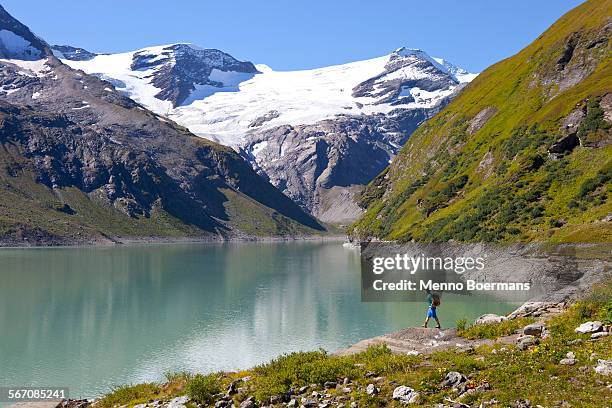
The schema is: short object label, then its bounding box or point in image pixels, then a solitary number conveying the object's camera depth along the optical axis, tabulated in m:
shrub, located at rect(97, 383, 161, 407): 28.14
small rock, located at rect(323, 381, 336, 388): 23.38
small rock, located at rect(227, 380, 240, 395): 25.05
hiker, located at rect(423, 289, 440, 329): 40.75
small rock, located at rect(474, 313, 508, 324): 34.96
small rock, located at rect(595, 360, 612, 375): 19.23
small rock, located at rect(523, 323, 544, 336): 26.50
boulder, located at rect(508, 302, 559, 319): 35.53
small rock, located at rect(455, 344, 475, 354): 25.70
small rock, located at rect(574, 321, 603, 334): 24.08
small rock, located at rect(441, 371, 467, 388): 20.76
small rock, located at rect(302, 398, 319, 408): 21.62
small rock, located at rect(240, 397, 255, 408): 22.88
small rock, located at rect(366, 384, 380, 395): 21.41
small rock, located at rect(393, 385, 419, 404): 20.12
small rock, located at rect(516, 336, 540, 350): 24.09
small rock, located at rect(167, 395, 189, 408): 24.56
